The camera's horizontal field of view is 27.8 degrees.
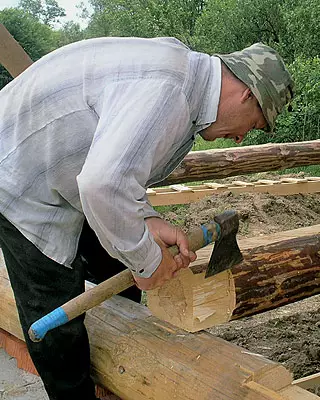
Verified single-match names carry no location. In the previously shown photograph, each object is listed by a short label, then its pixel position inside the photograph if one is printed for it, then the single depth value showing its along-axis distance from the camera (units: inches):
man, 77.9
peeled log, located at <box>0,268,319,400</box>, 84.3
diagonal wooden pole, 156.1
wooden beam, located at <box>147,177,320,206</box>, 277.7
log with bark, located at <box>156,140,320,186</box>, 220.7
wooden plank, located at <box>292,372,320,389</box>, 126.5
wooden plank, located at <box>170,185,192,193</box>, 283.9
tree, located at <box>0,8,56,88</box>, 1087.6
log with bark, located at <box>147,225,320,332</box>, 99.0
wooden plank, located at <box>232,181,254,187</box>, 316.8
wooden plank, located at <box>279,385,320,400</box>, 79.9
